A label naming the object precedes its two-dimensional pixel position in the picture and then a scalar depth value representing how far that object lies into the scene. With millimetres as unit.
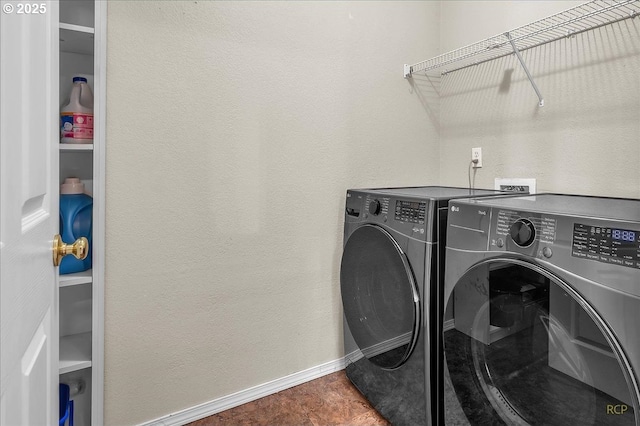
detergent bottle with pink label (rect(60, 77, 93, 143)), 1335
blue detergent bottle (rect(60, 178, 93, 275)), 1343
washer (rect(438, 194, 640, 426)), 840
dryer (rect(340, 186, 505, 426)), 1346
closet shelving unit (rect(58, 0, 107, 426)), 1329
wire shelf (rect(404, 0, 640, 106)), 1400
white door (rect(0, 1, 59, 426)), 475
